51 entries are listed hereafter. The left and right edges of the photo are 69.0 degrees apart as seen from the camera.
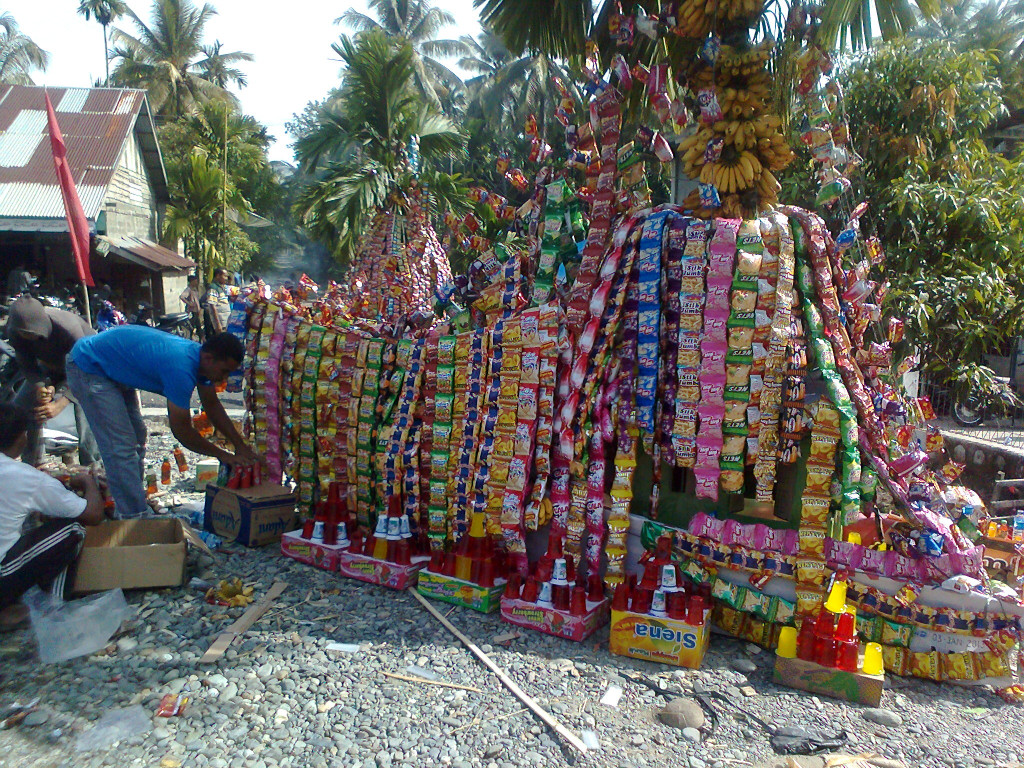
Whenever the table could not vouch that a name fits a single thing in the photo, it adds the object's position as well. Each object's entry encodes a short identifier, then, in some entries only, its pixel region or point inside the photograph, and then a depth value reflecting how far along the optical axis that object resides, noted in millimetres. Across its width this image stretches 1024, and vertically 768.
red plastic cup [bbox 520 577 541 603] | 3904
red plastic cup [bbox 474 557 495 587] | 4094
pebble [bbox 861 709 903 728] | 3162
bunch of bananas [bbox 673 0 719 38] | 4188
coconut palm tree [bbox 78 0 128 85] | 30234
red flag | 6520
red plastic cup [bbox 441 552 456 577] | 4184
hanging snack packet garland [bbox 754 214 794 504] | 3758
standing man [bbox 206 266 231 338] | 11673
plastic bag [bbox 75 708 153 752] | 2832
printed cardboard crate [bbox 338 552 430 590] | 4246
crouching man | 3307
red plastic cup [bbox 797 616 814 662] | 3398
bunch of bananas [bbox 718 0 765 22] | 4070
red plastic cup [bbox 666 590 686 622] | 3588
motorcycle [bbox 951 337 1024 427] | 10102
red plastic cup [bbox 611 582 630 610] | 3643
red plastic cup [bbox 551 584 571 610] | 3846
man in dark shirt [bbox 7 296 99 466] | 5336
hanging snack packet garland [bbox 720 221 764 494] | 3834
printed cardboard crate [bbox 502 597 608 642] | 3746
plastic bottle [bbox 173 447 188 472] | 6448
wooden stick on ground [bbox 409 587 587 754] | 2961
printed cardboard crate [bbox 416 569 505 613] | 4012
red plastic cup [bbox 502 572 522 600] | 3934
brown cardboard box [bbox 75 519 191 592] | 3887
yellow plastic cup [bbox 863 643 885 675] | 3311
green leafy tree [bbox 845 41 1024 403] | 8656
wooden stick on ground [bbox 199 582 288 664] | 3431
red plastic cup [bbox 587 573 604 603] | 3981
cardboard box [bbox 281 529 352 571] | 4492
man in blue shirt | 4352
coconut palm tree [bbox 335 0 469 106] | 36719
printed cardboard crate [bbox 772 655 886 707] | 3260
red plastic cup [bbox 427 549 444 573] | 4227
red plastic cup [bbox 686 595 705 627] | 3541
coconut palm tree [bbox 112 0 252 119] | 27125
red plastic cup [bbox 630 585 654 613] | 3652
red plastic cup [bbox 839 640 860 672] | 3309
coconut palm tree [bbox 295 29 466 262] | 11008
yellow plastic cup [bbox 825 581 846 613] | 3412
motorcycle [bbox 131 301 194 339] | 12455
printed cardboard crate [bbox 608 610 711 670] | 3531
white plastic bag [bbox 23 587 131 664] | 3422
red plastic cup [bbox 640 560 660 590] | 3695
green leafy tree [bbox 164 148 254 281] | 19438
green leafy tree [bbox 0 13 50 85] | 40062
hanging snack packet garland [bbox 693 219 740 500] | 3879
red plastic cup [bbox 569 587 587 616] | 3774
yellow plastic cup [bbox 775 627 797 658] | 3451
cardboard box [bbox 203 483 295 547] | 4824
